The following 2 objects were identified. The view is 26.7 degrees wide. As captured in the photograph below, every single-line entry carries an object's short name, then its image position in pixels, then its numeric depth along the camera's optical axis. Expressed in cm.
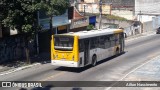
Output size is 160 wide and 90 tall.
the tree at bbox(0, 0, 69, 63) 2723
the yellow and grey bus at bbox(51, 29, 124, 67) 2592
